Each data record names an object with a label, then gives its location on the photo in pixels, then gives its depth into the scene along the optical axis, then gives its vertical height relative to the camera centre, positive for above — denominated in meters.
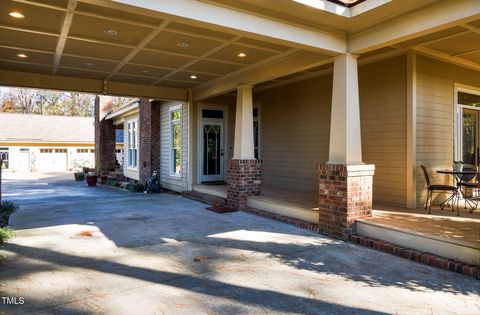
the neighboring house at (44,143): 26.98 +0.88
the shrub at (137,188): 12.05 -1.24
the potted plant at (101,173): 16.47 -1.05
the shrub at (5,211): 6.34 -1.26
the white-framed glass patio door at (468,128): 7.05 +0.54
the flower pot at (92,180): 15.27 -1.22
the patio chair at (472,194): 5.70 -0.86
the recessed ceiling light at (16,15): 4.51 +1.90
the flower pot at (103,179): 16.39 -1.26
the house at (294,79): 4.44 +1.62
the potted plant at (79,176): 18.69 -1.25
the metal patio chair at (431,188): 5.60 -0.59
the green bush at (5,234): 4.93 -1.23
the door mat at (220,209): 7.51 -1.29
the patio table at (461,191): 5.84 -0.74
